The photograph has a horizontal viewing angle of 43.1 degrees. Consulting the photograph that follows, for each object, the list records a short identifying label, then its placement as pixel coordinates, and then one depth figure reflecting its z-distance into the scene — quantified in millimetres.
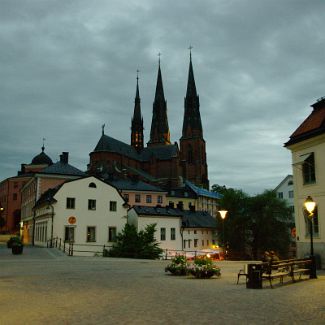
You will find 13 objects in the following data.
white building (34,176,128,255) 41781
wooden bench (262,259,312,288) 15762
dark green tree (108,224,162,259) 39438
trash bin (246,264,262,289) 14992
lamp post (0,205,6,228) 73538
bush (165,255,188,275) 19516
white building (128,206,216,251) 49344
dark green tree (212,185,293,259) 55406
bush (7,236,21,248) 32762
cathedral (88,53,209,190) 103875
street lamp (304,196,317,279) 18062
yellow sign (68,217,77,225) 41591
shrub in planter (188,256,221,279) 18516
